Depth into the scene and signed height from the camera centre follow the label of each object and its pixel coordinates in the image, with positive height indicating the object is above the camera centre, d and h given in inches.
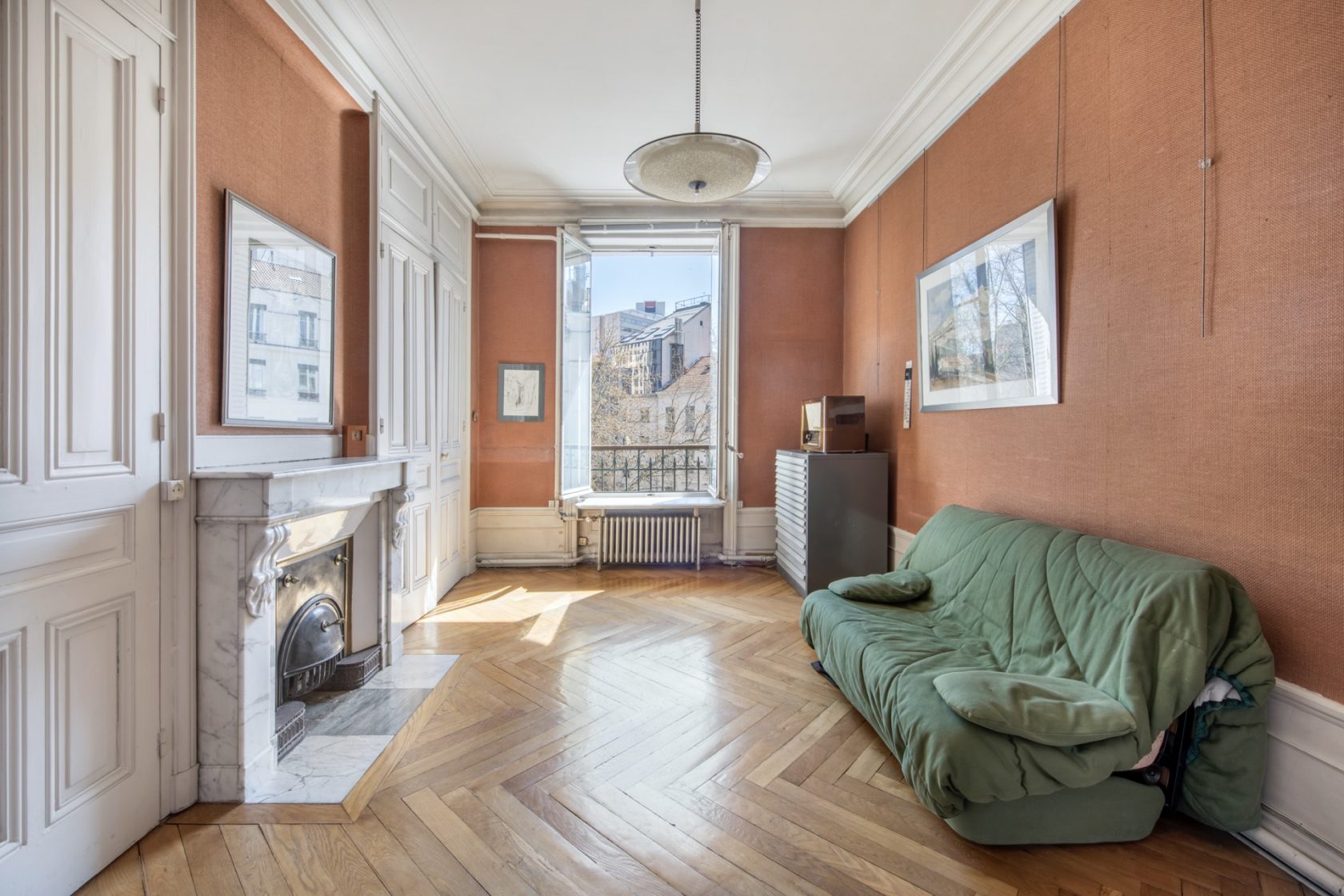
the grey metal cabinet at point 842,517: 156.3 -19.4
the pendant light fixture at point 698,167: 105.9 +55.6
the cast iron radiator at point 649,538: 195.8 -32.2
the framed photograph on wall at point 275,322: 84.0 +20.4
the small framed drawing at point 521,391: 195.3 +18.9
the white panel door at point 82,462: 54.6 -1.8
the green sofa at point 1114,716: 62.2 -31.9
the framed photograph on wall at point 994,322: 97.6 +24.9
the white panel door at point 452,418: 160.9 +8.2
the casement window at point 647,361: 194.9 +32.8
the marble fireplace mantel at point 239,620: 72.1 -22.7
